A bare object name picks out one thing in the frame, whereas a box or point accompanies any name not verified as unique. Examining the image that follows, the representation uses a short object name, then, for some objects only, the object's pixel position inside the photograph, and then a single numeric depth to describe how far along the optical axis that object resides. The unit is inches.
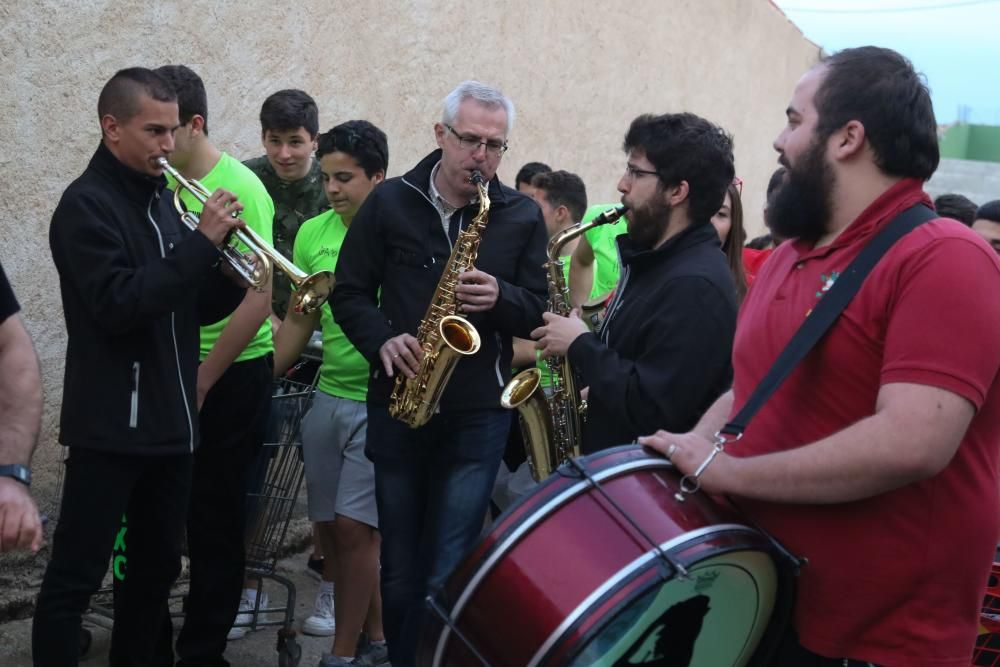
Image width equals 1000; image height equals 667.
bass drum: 86.4
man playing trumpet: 141.3
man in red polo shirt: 84.0
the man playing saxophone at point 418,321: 159.5
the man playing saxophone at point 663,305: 126.4
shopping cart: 185.0
